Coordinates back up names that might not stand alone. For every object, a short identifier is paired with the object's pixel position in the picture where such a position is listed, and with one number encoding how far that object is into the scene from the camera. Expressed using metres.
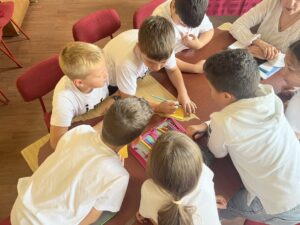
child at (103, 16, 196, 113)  1.54
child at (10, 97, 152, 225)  1.24
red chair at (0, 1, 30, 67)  2.76
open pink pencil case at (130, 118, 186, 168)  1.51
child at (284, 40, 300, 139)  1.57
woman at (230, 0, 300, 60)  1.93
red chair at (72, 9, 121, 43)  2.16
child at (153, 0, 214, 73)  1.74
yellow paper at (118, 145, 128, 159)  1.50
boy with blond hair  1.53
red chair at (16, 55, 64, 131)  1.79
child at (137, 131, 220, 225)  1.08
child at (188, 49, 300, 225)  1.32
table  1.37
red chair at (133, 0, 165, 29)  2.23
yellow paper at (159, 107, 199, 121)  1.67
